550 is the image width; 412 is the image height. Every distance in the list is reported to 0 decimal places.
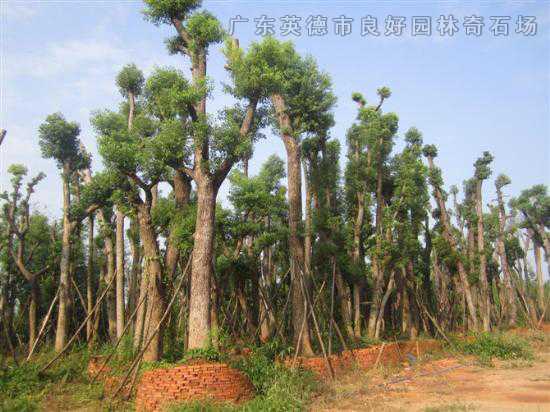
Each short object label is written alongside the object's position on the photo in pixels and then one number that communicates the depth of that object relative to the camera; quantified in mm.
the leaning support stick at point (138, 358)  9992
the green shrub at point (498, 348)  16703
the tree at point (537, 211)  28406
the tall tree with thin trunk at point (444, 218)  21328
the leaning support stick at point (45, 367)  12089
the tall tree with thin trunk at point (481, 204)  22812
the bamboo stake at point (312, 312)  12148
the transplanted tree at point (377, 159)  18172
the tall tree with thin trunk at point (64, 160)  15609
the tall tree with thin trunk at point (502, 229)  26456
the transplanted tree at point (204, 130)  10328
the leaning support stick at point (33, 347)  14051
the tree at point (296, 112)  11594
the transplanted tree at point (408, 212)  18641
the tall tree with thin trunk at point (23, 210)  17062
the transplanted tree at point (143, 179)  11414
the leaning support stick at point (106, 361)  11399
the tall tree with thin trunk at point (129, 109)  15133
